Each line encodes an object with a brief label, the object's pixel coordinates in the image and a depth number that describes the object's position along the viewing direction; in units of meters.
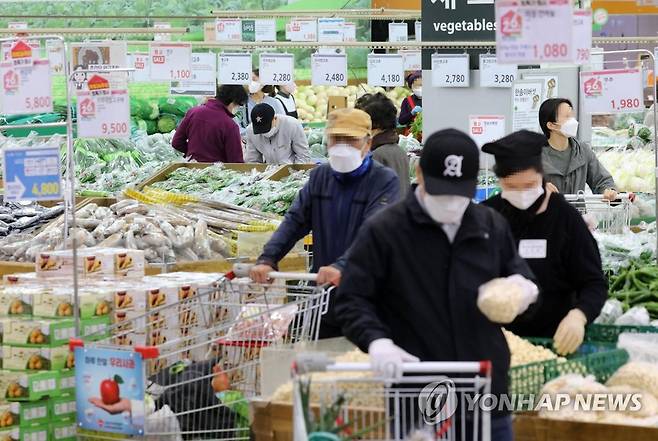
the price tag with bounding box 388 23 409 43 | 17.64
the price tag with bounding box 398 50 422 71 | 15.53
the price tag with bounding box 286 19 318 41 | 17.36
